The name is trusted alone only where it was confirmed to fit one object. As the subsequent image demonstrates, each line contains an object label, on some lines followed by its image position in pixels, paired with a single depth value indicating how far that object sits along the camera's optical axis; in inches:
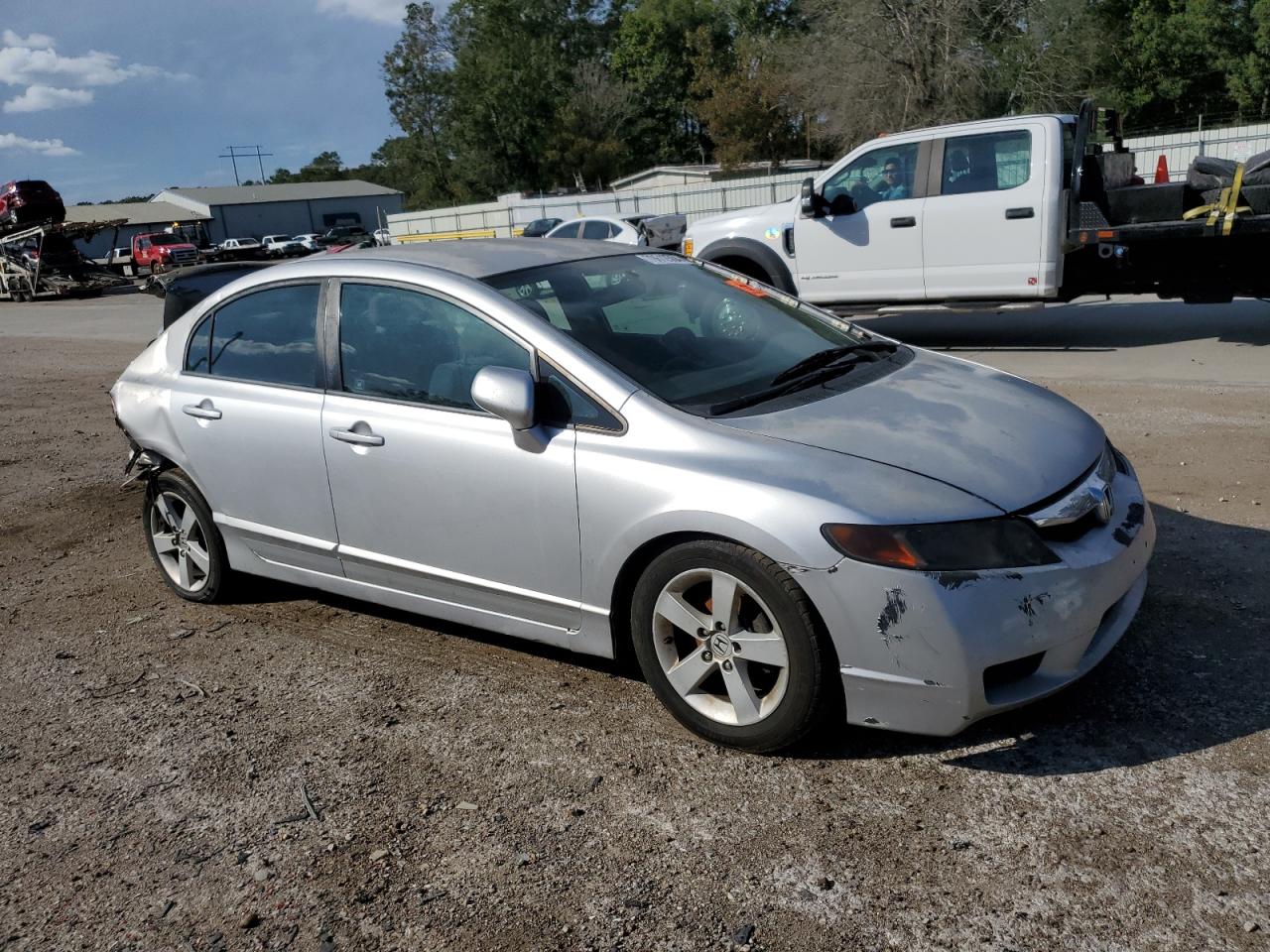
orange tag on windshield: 180.9
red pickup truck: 1684.3
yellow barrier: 1554.0
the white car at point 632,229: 787.4
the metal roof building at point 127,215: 2819.9
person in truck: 407.2
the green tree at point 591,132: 2709.2
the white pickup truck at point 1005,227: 369.7
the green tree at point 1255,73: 2005.4
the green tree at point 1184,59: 2123.5
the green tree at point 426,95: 3120.1
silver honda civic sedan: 116.7
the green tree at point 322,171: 4943.4
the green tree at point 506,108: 2795.3
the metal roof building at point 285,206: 3314.5
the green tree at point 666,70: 2930.6
